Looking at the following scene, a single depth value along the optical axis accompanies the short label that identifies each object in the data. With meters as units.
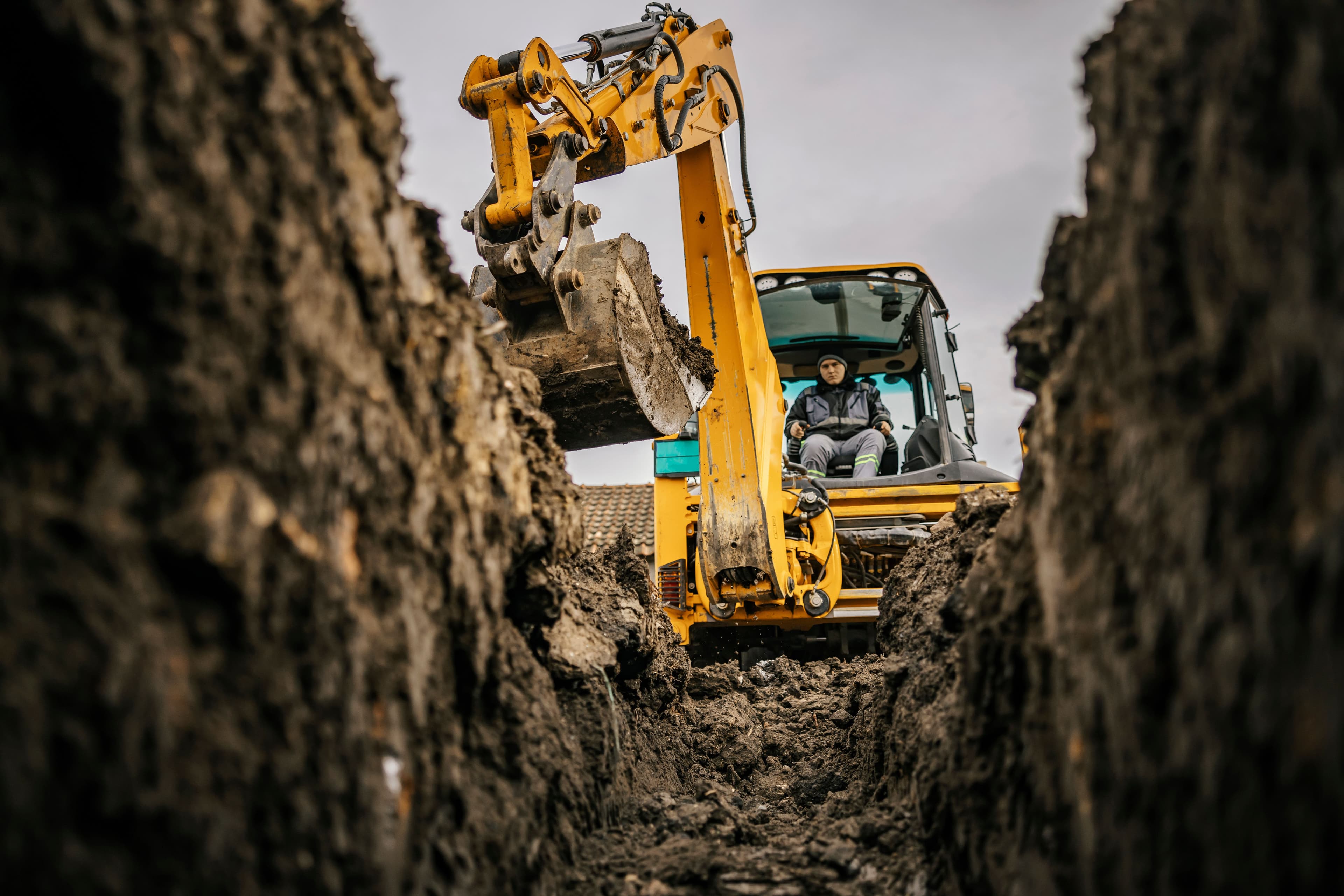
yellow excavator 3.23
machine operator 6.54
